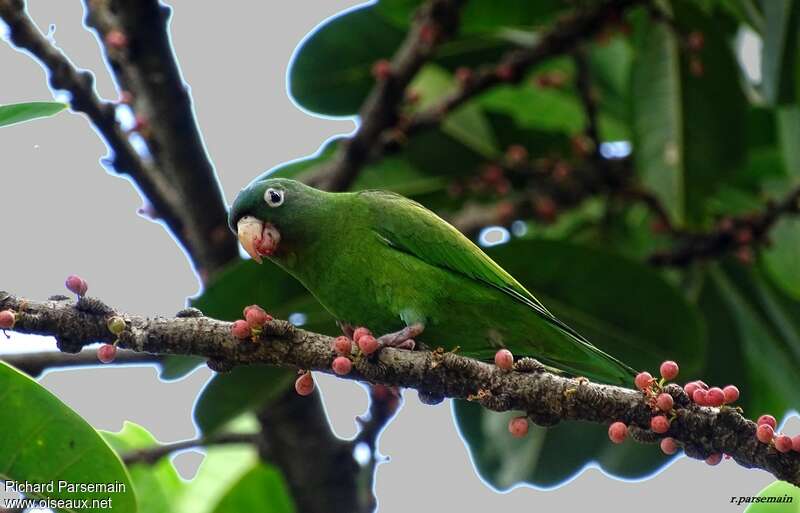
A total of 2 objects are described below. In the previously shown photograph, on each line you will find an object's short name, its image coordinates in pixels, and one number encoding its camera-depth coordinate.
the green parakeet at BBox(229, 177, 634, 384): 6.92
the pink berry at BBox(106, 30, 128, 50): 8.44
